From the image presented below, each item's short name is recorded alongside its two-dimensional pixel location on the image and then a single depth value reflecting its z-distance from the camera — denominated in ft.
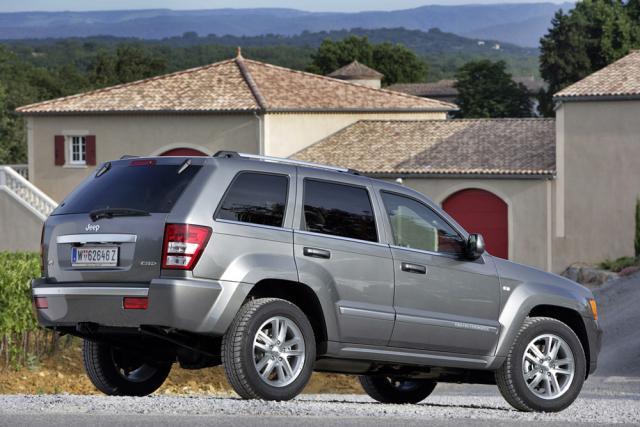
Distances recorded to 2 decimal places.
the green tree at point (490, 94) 319.06
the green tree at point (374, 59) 384.47
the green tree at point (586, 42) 269.23
